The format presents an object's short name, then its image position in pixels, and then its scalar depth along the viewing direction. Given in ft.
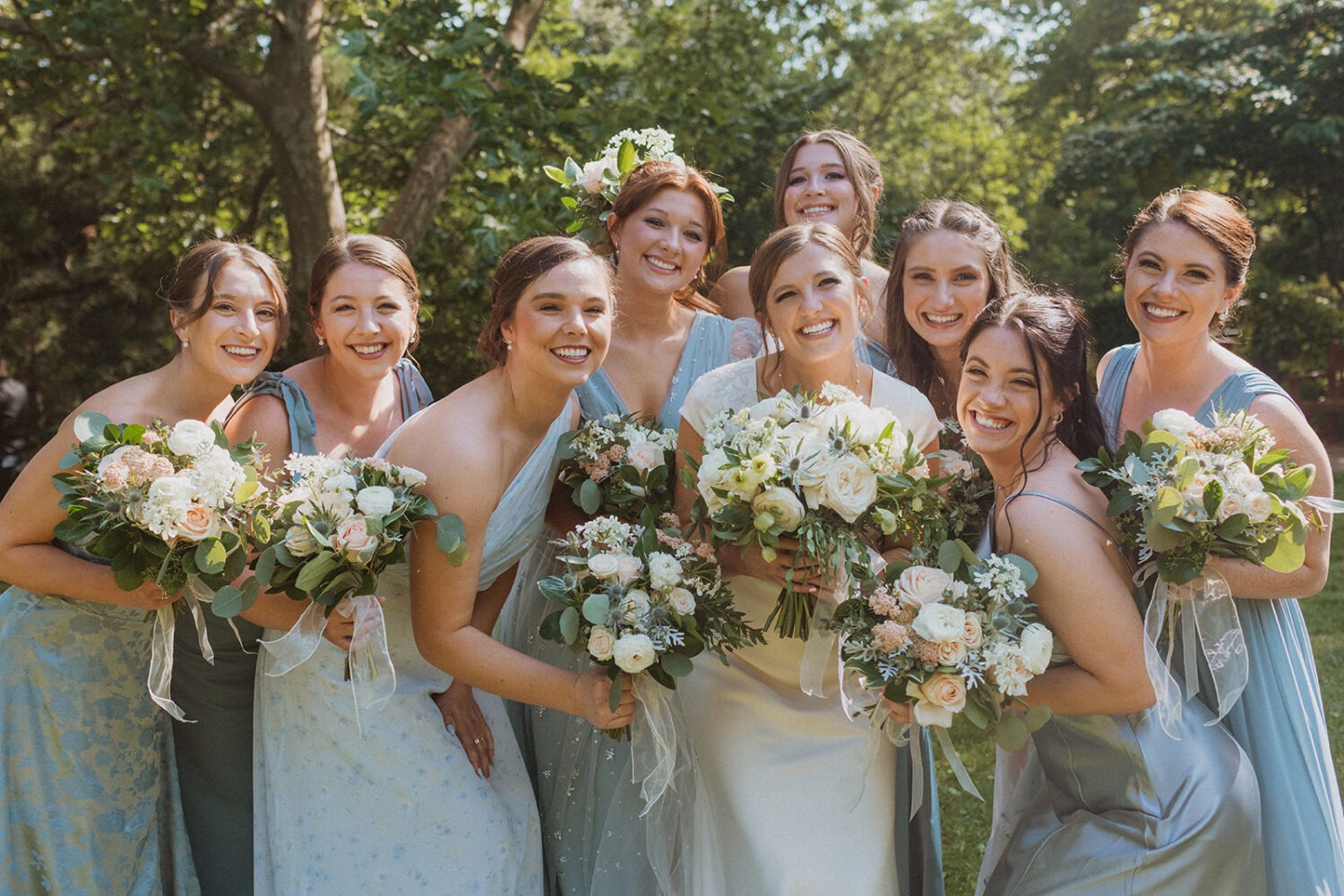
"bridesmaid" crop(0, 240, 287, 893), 13.25
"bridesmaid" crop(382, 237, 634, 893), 11.97
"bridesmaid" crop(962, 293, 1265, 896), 11.07
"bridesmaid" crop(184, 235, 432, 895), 14.01
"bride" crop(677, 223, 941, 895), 12.40
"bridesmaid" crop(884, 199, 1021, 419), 15.33
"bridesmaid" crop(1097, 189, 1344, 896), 12.12
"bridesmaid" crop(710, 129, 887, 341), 18.03
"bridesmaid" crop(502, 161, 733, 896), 13.58
